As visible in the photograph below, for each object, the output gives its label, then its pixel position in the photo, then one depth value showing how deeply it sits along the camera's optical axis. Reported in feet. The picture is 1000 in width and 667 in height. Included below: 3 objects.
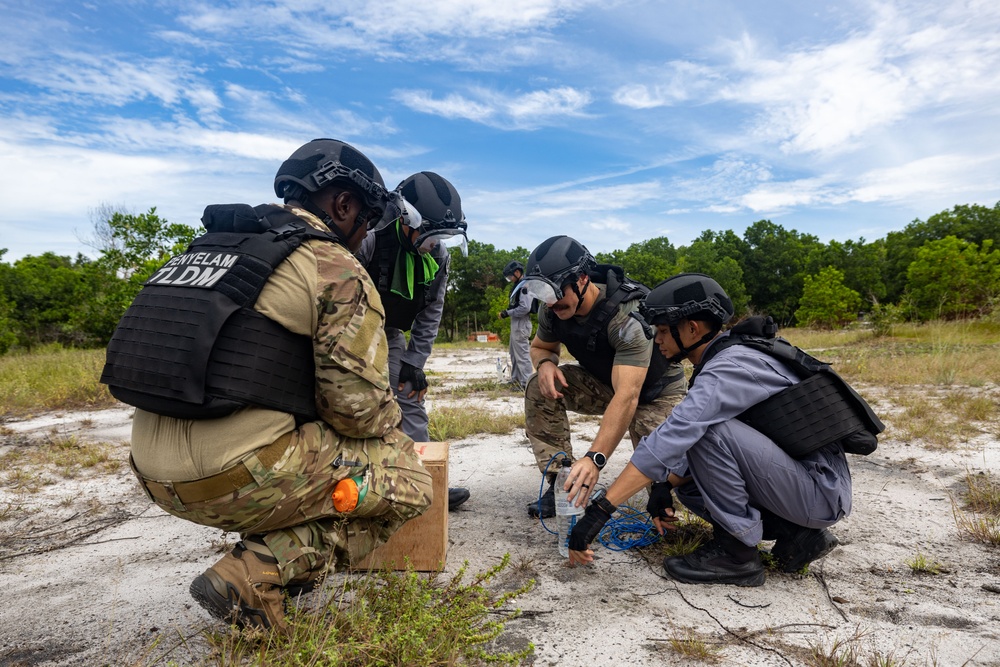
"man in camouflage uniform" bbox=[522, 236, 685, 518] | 11.73
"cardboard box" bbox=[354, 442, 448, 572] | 9.62
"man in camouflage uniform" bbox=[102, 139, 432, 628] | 6.62
